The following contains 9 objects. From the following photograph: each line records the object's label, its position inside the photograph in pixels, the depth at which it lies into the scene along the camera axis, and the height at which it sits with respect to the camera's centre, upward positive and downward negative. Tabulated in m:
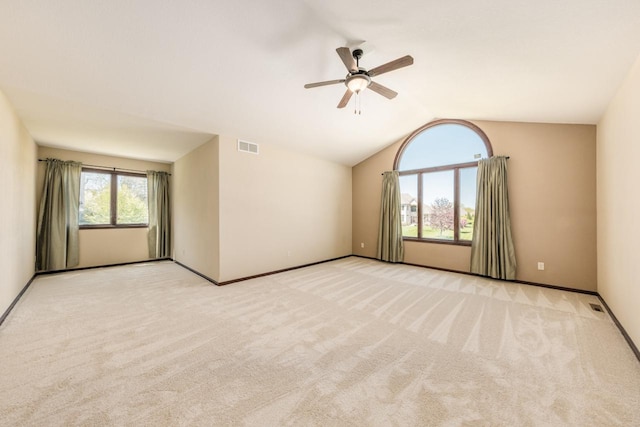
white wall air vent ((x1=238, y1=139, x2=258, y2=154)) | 4.40 +1.22
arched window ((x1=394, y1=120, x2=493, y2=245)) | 4.94 +0.76
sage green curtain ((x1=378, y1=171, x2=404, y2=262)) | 5.80 -0.21
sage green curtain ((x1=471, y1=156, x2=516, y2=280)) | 4.36 -0.20
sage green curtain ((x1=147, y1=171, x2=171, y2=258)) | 5.96 +0.01
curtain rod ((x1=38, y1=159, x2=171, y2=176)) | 5.32 +1.02
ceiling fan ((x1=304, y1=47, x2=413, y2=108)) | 2.32 +1.43
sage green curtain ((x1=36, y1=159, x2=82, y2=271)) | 4.70 -0.09
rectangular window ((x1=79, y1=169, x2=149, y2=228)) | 5.33 +0.32
